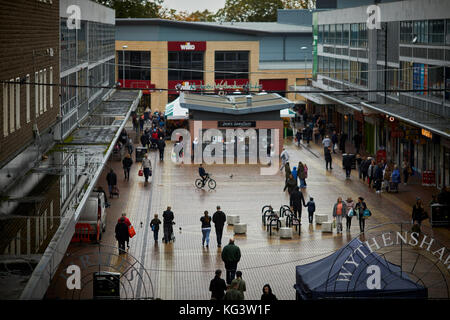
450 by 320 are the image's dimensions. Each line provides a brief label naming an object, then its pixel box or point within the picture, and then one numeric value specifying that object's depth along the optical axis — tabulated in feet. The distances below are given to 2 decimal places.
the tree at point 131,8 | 351.87
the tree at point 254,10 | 399.85
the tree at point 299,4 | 408.87
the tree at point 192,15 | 402.42
